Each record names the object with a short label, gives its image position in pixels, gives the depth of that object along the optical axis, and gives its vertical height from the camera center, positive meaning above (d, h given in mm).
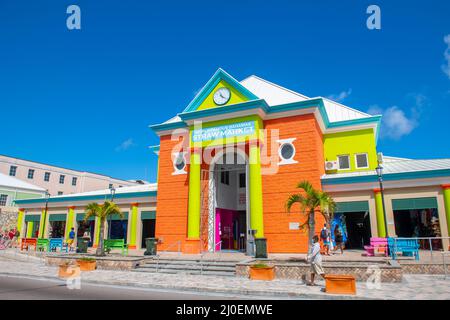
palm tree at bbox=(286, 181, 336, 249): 15062 +1433
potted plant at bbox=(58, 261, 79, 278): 14977 -1778
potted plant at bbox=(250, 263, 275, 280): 13547 -1630
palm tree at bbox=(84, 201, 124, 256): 19156 +1265
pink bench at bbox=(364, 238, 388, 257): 17484 -772
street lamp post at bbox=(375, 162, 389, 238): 16703 +3072
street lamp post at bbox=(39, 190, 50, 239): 30594 +1577
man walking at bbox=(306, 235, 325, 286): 11797 -1007
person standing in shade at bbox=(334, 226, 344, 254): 20564 -288
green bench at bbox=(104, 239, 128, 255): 21828 -817
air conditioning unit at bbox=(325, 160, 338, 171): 23984 +4891
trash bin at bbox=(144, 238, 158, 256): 19625 -831
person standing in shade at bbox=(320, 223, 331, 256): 18219 -306
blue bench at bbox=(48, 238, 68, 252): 24456 -834
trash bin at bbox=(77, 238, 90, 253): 21531 -854
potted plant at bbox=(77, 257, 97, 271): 16797 -1634
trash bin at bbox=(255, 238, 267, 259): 16609 -767
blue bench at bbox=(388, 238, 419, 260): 15393 -612
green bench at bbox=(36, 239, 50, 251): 25077 -971
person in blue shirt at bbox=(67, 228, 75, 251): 27322 -563
